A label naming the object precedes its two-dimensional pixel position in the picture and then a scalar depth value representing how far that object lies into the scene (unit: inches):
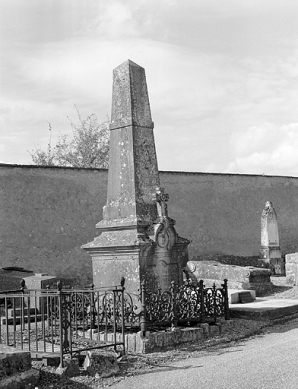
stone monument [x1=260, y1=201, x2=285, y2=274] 852.6
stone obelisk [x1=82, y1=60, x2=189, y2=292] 359.9
